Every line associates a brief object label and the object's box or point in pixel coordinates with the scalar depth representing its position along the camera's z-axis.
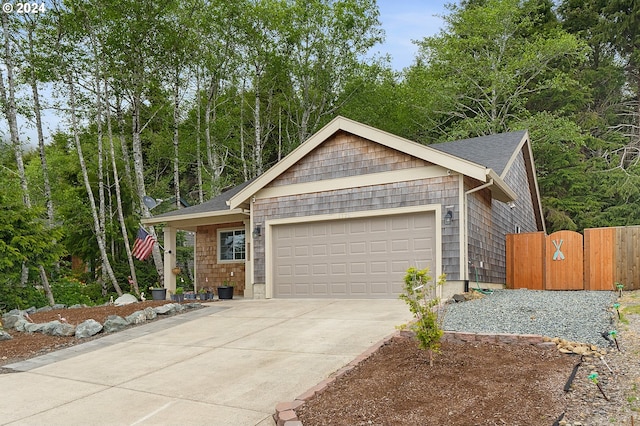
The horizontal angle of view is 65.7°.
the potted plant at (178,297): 12.72
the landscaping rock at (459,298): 8.92
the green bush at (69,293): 15.56
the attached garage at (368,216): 10.01
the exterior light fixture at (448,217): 9.86
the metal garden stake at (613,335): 5.38
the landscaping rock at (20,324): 9.05
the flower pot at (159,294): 13.21
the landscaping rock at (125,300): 12.08
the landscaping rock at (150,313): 9.52
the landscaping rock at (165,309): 9.95
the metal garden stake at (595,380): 3.94
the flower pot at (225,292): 13.03
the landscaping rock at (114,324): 8.70
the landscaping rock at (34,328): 8.75
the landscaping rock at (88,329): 8.29
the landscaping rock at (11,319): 9.34
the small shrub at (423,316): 4.82
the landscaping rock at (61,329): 8.41
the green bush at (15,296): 11.58
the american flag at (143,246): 13.58
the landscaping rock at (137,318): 9.18
